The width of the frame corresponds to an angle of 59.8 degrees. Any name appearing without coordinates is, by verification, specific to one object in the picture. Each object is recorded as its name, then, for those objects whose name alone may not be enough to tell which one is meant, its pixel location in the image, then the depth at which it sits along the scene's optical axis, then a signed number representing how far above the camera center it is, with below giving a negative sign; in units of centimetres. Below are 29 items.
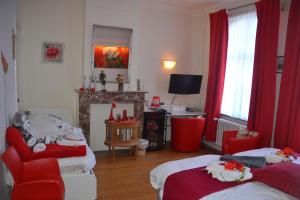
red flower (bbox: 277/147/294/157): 272 -77
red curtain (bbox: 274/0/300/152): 320 -13
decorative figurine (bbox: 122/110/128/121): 443 -74
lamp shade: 507 +21
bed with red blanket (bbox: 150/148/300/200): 194 -86
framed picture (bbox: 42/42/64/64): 425 +27
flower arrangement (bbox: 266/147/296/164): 259 -78
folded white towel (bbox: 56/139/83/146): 329 -92
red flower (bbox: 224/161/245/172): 224 -77
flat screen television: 487 -16
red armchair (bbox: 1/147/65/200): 207 -97
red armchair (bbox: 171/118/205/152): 471 -105
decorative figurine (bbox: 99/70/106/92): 452 -12
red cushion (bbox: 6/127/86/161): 265 -89
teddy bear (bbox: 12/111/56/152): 297 -79
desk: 483 -73
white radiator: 425 -83
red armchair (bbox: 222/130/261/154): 348 -90
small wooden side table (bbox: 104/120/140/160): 424 -103
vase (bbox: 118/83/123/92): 461 -26
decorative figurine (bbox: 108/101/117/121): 436 -64
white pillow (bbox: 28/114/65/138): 334 -77
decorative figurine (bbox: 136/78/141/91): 487 -23
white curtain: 409 +21
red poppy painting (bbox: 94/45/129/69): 452 +26
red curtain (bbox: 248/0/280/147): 355 +11
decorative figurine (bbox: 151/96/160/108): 496 -54
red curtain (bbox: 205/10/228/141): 454 +15
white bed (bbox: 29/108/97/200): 273 -112
